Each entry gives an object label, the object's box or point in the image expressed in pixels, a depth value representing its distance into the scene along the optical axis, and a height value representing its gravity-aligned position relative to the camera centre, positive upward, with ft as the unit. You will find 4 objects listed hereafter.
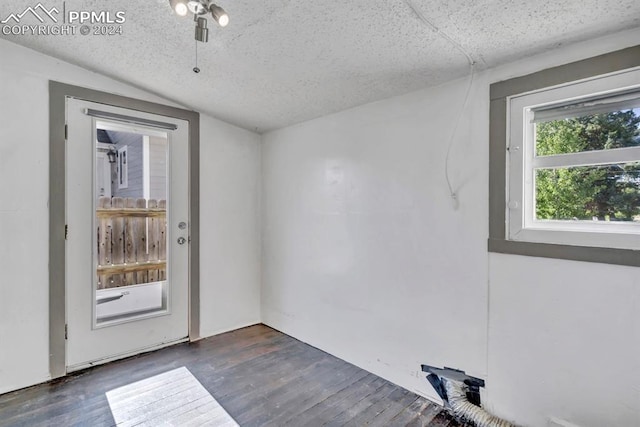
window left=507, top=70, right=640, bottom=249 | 4.67 +0.80
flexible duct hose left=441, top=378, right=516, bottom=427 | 5.61 -3.71
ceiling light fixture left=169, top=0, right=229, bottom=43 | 4.25 +2.89
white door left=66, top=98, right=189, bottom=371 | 7.89 -1.11
